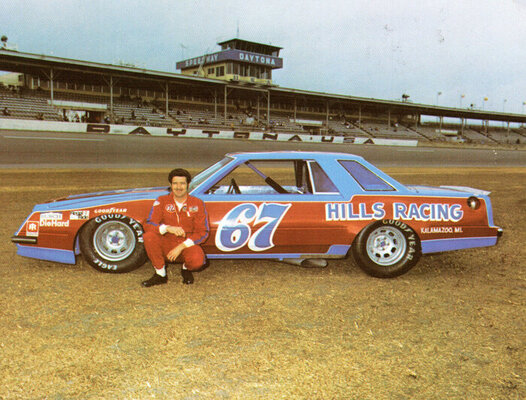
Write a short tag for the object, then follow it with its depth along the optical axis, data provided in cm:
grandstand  3609
